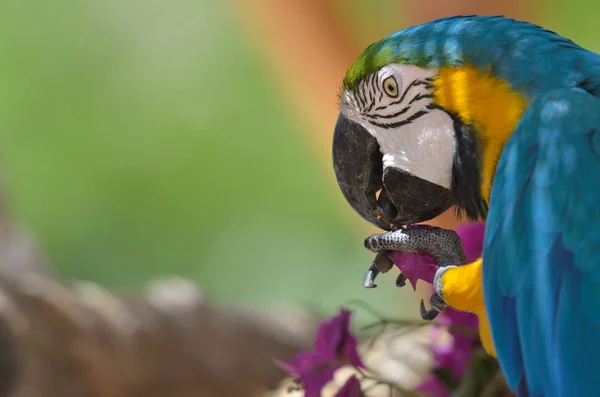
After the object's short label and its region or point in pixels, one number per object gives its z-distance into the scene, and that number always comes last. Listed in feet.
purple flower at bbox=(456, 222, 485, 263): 10.76
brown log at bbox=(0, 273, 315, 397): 11.56
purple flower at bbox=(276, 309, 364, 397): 10.66
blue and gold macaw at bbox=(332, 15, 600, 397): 10.38
